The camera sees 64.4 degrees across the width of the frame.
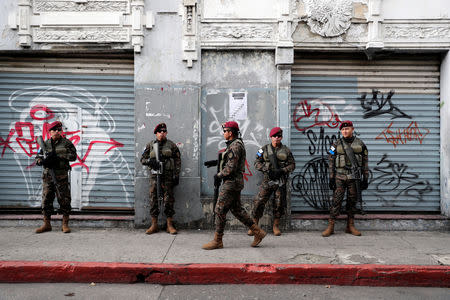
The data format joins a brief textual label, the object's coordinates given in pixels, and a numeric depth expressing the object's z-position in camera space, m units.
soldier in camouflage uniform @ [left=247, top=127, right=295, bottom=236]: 6.34
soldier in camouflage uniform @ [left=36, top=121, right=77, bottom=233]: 6.40
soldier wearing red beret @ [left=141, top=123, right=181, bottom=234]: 6.45
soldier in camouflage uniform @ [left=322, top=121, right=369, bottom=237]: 6.39
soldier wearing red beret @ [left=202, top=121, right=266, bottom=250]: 5.33
